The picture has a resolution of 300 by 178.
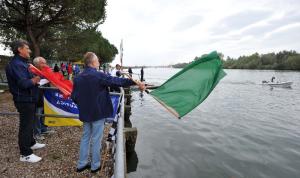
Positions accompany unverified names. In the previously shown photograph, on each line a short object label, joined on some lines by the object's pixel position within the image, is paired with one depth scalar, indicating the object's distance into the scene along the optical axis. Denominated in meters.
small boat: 31.29
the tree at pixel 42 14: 12.63
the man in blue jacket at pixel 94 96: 3.22
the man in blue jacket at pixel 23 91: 3.67
